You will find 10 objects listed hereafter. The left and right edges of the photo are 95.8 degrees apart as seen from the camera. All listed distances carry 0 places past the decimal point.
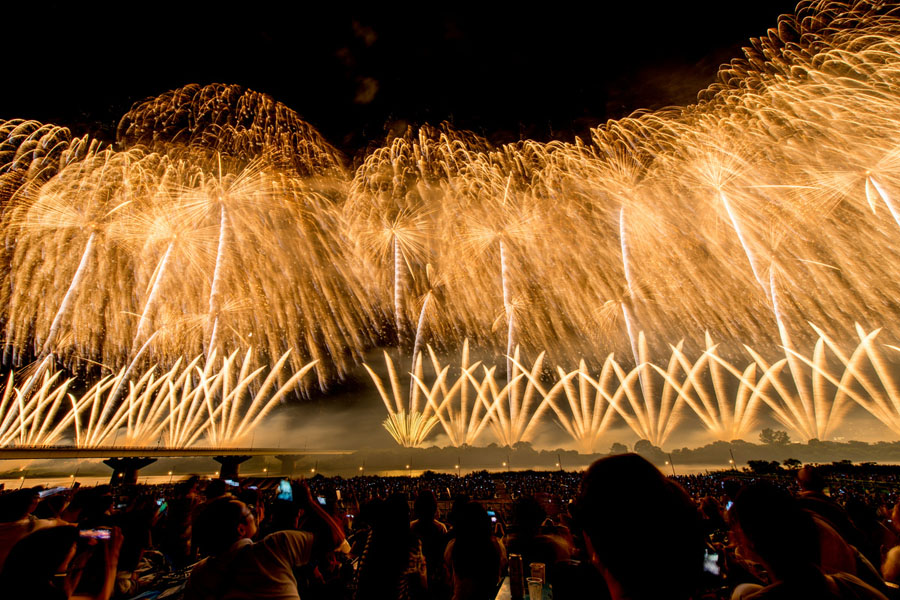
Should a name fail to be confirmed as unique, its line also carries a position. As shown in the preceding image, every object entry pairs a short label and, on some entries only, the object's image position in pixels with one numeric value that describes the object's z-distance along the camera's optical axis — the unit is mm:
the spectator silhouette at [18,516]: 4848
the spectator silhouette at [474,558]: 4613
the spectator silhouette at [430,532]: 5625
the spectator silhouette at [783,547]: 2316
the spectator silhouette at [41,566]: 3289
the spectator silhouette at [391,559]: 4184
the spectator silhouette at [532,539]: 4930
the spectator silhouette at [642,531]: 1688
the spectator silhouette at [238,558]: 3498
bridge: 44794
